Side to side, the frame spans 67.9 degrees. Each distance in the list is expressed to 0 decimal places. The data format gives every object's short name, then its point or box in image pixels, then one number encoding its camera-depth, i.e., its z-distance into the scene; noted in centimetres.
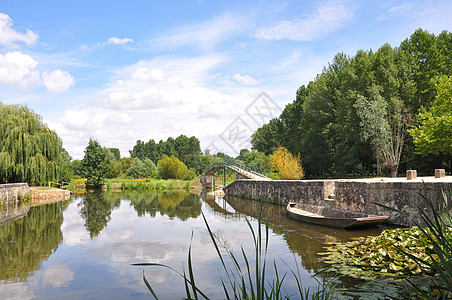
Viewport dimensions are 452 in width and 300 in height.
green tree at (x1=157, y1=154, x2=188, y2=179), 5494
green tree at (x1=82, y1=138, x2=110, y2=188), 4047
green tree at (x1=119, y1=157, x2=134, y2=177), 6490
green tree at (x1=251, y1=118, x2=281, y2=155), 5489
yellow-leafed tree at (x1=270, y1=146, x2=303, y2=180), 3012
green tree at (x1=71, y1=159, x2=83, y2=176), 6456
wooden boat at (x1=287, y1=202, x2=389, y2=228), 1038
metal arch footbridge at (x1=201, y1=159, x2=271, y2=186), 2867
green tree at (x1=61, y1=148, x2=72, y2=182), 4080
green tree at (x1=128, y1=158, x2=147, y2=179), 5672
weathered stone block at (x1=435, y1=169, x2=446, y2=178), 1510
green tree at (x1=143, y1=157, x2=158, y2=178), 5816
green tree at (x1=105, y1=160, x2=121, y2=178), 5931
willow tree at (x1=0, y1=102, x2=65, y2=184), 2331
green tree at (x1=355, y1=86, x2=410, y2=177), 2572
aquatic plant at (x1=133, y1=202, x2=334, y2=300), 567
